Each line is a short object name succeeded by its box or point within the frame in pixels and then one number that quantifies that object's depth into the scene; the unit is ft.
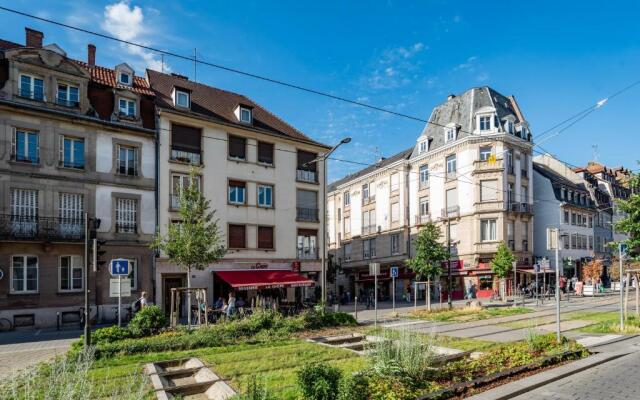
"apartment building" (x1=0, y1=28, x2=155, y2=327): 71.41
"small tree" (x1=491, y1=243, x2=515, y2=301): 113.70
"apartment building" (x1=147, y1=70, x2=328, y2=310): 88.53
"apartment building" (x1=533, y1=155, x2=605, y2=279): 155.74
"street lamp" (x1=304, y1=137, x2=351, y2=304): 64.12
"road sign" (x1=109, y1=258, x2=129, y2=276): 45.62
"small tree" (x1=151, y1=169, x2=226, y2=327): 65.57
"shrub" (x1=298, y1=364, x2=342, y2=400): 19.94
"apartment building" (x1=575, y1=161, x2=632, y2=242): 189.26
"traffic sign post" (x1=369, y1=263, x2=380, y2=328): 66.54
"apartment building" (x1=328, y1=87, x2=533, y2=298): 135.33
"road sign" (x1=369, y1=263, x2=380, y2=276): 66.54
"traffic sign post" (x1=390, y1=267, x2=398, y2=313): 78.79
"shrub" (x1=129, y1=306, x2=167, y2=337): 48.08
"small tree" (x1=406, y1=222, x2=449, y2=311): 87.97
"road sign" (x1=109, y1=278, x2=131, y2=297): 47.44
